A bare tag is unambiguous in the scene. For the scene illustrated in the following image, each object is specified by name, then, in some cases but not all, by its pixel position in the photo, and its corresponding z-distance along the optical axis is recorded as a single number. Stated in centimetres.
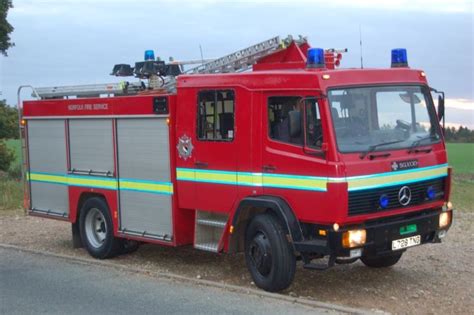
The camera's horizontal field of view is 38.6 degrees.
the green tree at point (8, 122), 2655
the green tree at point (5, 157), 2751
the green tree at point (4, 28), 2497
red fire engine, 779
